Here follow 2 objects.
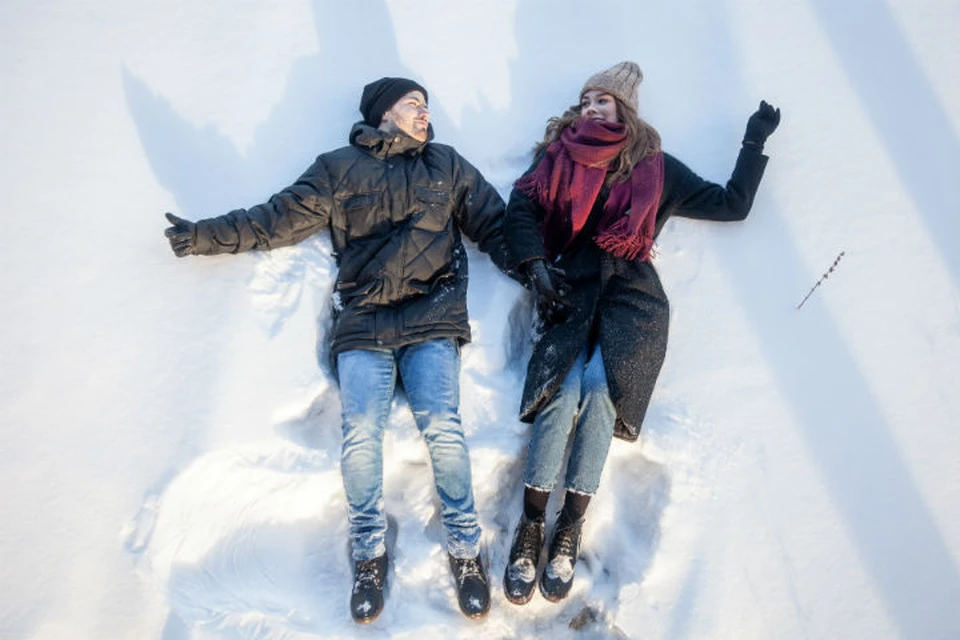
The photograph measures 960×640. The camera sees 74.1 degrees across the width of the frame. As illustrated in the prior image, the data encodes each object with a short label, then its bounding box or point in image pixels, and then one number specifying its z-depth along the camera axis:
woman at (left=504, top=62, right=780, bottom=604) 2.13
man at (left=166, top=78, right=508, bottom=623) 2.10
